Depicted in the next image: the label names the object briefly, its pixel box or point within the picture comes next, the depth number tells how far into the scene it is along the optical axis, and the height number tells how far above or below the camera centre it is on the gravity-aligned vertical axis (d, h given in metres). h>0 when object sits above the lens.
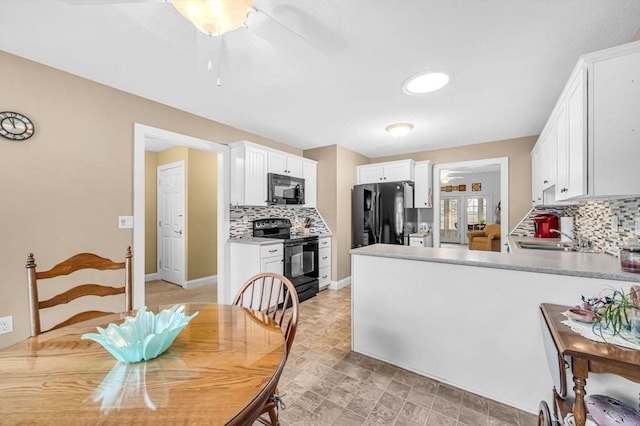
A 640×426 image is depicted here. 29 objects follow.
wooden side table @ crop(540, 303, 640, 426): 0.96 -0.57
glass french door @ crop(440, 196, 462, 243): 9.76 -0.34
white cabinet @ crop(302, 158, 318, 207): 4.43 +0.53
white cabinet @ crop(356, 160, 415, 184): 4.67 +0.74
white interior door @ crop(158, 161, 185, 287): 4.55 -0.19
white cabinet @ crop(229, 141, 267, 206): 3.46 +0.52
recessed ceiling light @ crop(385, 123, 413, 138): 3.28 +1.05
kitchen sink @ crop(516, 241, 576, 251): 2.82 -0.39
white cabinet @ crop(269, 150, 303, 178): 3.84 +0.75
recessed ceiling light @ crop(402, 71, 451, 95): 2.23 +1.17
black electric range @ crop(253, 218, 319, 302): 3.64 -0.63
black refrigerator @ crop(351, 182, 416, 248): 4.47 -0.01
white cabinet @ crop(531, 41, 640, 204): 1.44 +0.52
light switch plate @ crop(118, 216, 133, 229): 2.51 -0.10
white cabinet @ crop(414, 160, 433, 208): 4.72 +0.50
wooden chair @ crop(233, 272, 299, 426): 1.13 -0.52
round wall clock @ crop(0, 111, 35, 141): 1.92 +0.66
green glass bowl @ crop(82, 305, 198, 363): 0.89 -0.45
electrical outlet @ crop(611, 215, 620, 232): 1.99 -0.10
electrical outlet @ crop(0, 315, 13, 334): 1.93 -0.84
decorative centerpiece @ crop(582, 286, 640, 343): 1.10 -0.47
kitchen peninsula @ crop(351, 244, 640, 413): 1.57 -0.72
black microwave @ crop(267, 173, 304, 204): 3.75 +0.35
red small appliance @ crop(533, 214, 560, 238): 3.55 -0.19
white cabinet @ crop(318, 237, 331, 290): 4.24 -0.85
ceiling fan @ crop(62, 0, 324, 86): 1.19 +1.02
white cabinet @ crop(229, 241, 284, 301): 3.26 -0.63
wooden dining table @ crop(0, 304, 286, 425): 0.66 -0.52
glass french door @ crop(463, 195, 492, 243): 9.09 -0.03
